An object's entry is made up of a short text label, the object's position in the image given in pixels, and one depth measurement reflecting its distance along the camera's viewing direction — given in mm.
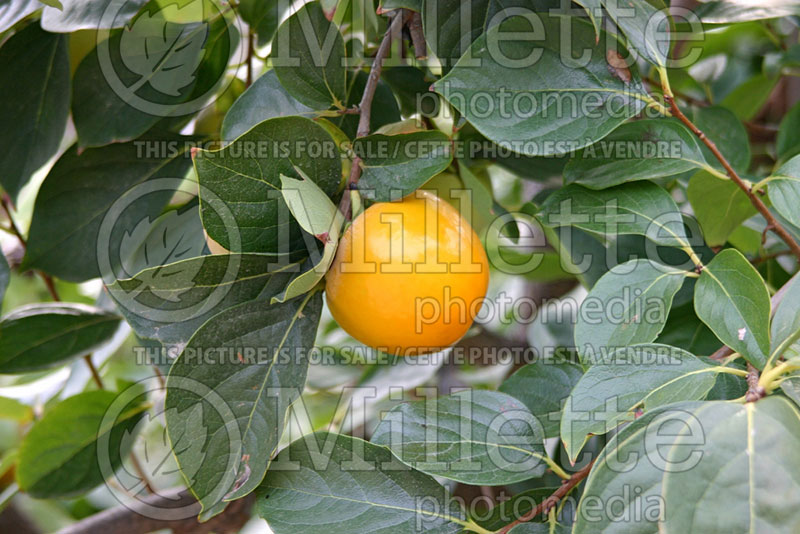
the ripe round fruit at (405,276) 529
